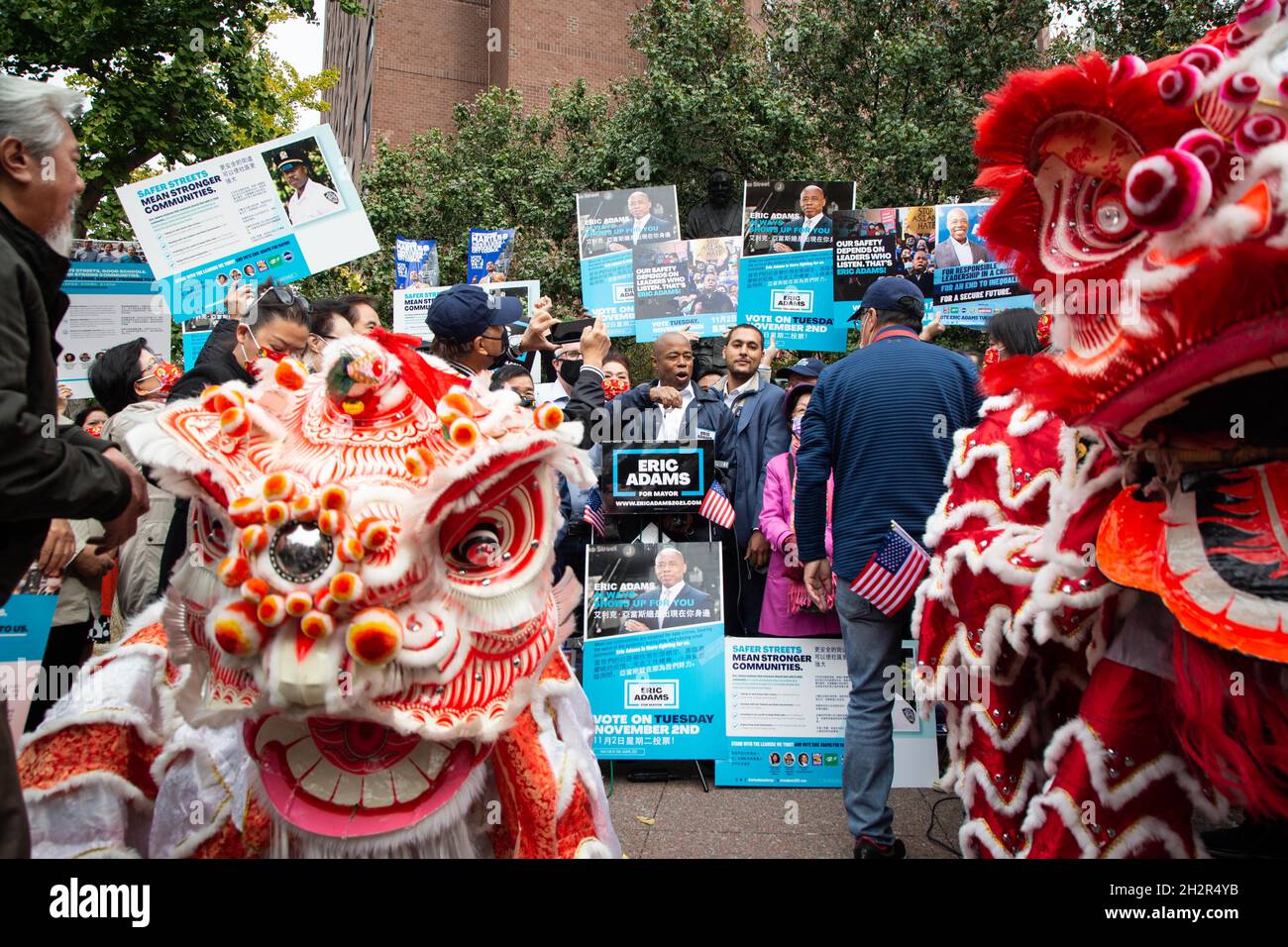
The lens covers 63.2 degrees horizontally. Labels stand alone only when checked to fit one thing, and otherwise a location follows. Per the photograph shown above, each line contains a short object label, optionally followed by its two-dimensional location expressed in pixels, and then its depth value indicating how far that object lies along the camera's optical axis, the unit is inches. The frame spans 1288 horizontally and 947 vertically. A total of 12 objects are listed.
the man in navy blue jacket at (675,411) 236.7
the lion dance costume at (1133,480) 84.0
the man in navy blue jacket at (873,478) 165.8
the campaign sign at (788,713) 210.4
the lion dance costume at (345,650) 82.7
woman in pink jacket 214.4
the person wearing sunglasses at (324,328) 171.9
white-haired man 79.8
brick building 1165.7
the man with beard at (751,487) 230.1
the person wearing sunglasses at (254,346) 140.1
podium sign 221.0
